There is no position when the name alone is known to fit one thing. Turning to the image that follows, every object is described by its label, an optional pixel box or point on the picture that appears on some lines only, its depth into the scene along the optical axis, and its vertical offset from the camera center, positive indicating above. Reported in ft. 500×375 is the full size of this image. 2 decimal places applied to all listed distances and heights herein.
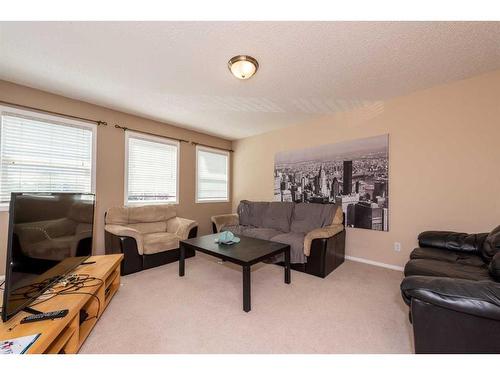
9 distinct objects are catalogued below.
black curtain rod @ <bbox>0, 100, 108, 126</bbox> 8.27 +3.25
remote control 3.83 -2.48
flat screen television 3.63 -1.24
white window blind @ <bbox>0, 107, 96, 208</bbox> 8.29 +1.41
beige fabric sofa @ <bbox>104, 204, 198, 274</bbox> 9.08 -2.35
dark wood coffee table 6.39 -2.31
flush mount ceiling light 6.59 +3.94
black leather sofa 3.38 -2.14
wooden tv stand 3.54 -2.55
